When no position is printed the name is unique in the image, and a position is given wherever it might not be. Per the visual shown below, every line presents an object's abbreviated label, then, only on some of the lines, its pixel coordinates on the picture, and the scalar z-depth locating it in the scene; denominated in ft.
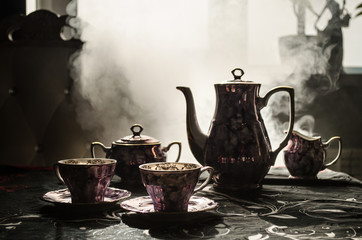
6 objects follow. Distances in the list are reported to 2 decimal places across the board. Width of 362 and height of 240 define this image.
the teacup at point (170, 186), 4.03
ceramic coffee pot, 4.71
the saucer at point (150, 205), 4.08
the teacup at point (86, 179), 4.20
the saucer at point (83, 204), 4.14
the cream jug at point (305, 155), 5.12
